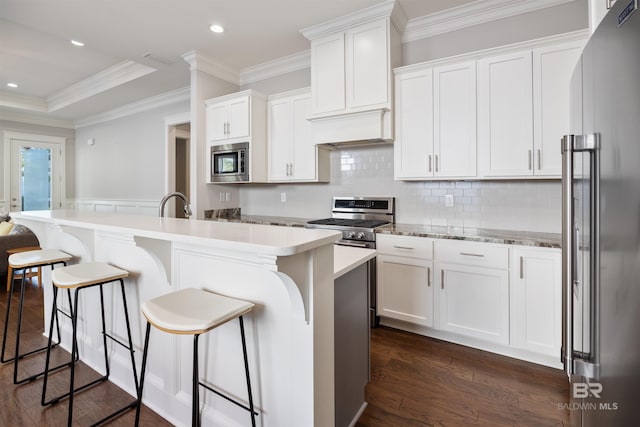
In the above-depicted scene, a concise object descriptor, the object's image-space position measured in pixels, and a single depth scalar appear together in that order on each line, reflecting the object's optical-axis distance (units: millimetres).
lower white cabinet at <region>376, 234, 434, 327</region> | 2568
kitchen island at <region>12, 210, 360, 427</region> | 1173
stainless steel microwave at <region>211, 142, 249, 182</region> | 3619
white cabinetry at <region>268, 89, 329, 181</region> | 3443
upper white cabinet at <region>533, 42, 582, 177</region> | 2223
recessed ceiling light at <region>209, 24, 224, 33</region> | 3053
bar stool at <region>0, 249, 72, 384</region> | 2012
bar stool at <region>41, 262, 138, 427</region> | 1629
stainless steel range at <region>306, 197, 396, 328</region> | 2805
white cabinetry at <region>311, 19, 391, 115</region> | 2818
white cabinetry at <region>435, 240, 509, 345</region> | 2295
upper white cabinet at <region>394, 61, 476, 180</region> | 2570
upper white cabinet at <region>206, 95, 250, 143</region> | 3583
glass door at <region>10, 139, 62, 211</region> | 6160
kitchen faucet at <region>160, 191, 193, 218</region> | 2311
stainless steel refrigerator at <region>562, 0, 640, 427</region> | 620
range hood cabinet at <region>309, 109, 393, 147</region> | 2861
